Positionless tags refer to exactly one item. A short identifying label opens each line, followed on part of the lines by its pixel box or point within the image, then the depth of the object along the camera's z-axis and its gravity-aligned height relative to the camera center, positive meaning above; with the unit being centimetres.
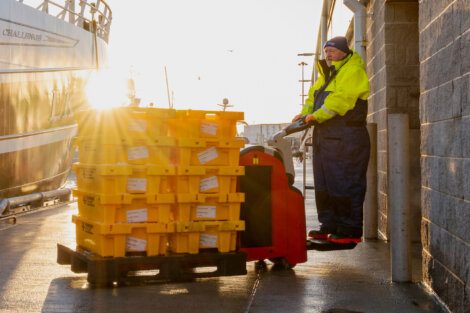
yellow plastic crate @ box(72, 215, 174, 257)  598 -68
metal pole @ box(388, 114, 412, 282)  597 -37
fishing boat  1150 +109
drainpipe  981 +159
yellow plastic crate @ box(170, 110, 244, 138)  624 +21
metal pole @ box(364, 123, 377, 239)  870 -47
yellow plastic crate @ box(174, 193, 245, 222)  620 -47
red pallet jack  661 -52
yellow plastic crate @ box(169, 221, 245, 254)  623 -70
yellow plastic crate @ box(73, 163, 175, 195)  593 -21
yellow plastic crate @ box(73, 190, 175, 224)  594 -45
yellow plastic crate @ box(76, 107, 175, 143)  605 +22
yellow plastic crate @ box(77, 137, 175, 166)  601 -1
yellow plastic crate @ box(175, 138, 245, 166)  616 -2
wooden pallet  592 -90
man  671 +7
